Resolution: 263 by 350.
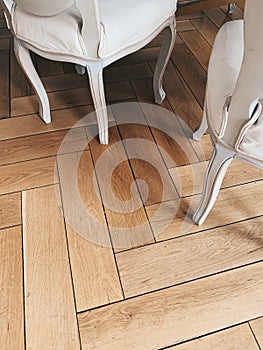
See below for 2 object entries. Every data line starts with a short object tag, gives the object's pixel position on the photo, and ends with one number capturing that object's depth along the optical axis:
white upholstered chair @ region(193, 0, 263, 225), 0.54
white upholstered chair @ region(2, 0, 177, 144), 0.91
